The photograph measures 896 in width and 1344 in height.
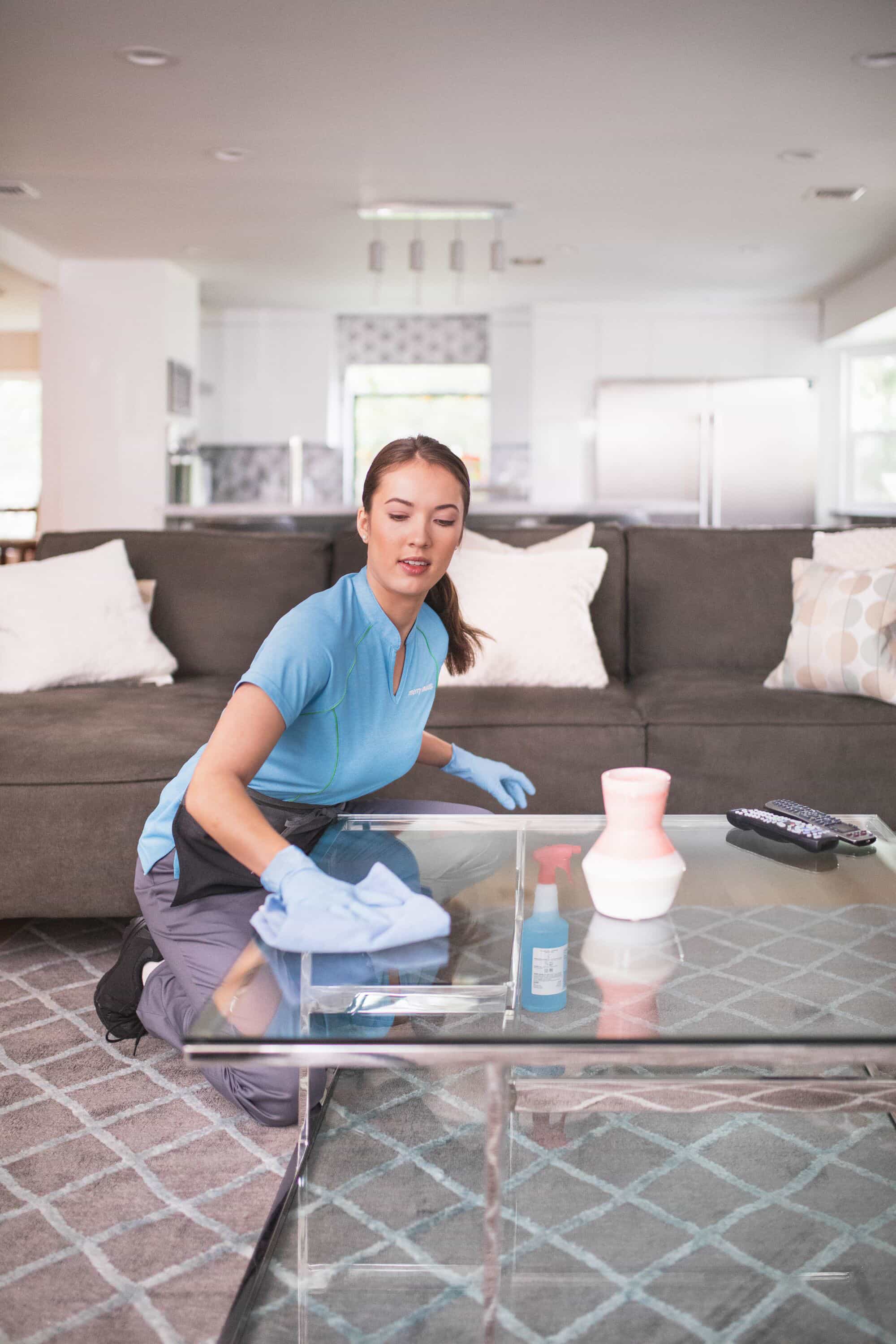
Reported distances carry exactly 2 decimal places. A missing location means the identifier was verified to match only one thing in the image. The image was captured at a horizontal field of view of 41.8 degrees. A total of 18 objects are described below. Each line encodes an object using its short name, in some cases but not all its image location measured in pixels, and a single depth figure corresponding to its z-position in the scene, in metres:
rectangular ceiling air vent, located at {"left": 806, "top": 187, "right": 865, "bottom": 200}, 5.51
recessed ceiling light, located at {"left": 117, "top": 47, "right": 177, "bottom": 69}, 3.93
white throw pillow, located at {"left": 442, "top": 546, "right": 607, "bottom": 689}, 2.95
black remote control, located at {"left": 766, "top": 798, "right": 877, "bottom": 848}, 1.71
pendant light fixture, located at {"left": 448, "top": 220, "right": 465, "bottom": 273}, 6.00
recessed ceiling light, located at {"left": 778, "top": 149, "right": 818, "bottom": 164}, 4.98
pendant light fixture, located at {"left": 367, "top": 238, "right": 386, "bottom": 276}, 5.97
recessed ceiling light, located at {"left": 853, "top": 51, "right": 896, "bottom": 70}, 3.93
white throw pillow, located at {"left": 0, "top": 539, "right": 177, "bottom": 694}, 2.90
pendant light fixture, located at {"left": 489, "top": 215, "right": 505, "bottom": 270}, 6.17
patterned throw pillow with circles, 2.74
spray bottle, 1.18
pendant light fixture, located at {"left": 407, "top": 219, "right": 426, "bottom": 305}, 5.84
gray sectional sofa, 2.30
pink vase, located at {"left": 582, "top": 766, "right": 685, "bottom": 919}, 1.42
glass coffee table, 1.03
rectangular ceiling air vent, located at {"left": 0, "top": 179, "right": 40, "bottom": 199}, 5.55
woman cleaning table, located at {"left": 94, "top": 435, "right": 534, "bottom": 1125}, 1.46
